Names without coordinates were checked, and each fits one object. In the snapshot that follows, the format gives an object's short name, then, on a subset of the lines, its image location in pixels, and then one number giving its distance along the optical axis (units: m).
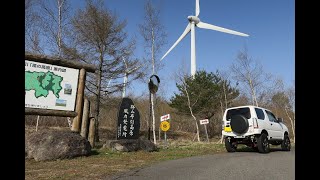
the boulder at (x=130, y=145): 8.83
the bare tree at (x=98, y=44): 14.33
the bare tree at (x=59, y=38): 14.05
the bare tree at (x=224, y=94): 22.76
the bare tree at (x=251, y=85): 21.17
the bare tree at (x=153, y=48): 16.60
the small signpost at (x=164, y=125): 11.56
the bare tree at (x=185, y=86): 21.02
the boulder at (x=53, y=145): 6.95
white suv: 8.86
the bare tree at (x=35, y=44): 14.24
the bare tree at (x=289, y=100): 23.86
